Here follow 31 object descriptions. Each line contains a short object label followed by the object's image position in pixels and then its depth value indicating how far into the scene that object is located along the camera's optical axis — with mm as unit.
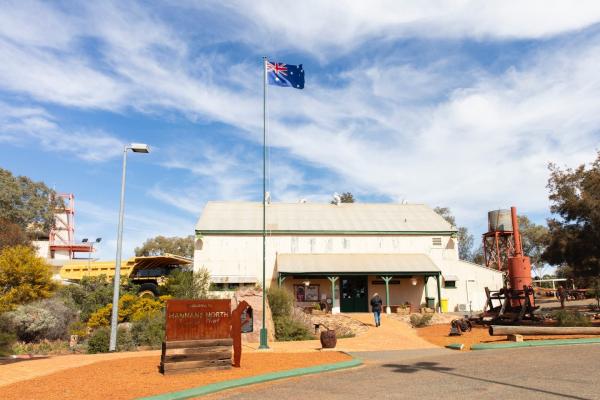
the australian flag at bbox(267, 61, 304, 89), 17812
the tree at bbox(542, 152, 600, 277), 21625
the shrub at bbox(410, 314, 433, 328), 22594
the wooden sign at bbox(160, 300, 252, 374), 10352
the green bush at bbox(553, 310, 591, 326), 17953
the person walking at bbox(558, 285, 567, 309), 23270
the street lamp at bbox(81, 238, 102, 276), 41938
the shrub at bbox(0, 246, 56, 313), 23953
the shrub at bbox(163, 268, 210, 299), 22938
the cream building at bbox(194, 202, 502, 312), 28797
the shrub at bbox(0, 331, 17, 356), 15509
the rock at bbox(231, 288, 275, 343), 17375
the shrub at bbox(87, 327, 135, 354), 15875
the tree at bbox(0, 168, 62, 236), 52291
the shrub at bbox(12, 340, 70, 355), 17422
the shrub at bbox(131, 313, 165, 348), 16969
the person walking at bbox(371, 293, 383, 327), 20844
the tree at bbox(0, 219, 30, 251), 37372
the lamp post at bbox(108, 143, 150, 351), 14656
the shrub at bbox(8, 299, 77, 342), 19312
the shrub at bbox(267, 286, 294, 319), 19969
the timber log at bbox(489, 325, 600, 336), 15148
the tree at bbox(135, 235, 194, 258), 75875
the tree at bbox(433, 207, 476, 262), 79625
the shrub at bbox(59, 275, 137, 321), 24250
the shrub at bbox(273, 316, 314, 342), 18406
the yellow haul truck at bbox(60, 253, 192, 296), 25906
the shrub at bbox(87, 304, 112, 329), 21094
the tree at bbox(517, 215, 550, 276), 74175
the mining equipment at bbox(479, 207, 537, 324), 20016
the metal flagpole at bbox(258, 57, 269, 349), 14891
